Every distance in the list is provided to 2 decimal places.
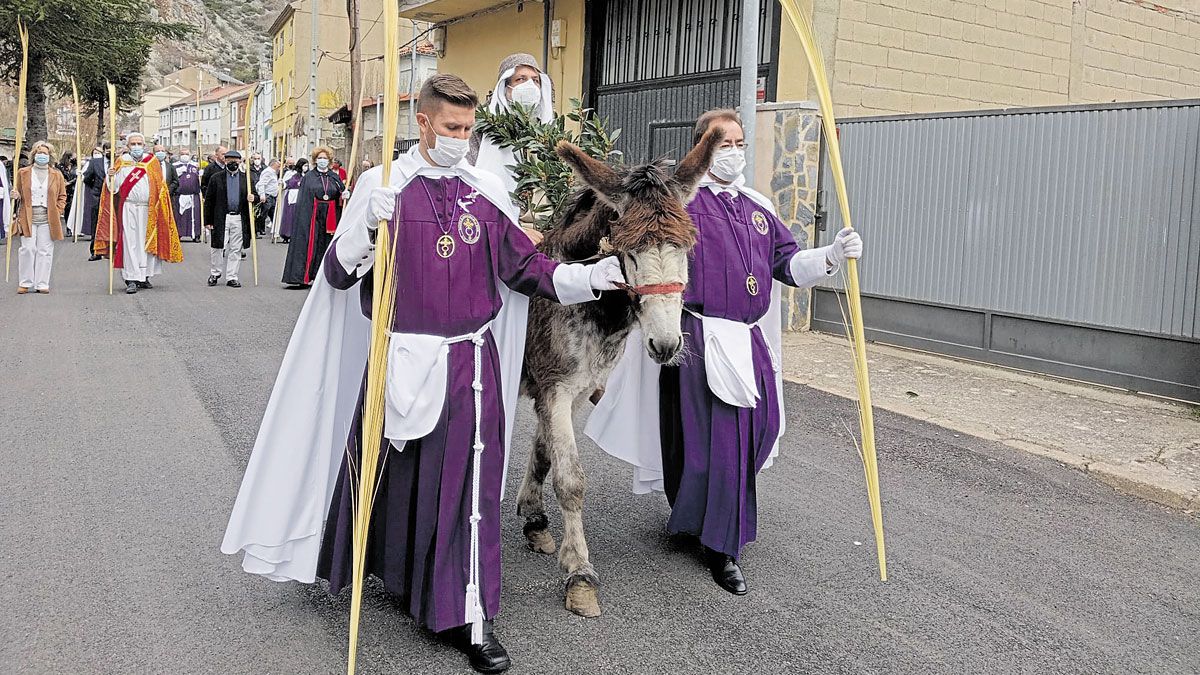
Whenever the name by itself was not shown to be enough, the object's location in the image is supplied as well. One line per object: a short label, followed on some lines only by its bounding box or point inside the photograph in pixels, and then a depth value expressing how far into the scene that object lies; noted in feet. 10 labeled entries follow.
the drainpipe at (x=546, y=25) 54.19
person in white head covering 16.56
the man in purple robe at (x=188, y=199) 69.87
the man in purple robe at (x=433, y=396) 11.96
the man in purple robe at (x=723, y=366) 14.75
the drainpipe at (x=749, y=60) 30.73
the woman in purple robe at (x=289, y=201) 62.39
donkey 11.83
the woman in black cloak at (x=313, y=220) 50.93
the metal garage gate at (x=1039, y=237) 27.43
